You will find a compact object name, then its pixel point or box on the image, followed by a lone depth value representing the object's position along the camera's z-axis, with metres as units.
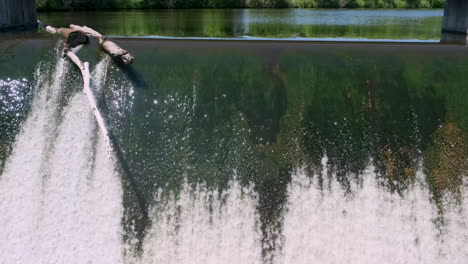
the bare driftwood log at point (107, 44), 4.70
